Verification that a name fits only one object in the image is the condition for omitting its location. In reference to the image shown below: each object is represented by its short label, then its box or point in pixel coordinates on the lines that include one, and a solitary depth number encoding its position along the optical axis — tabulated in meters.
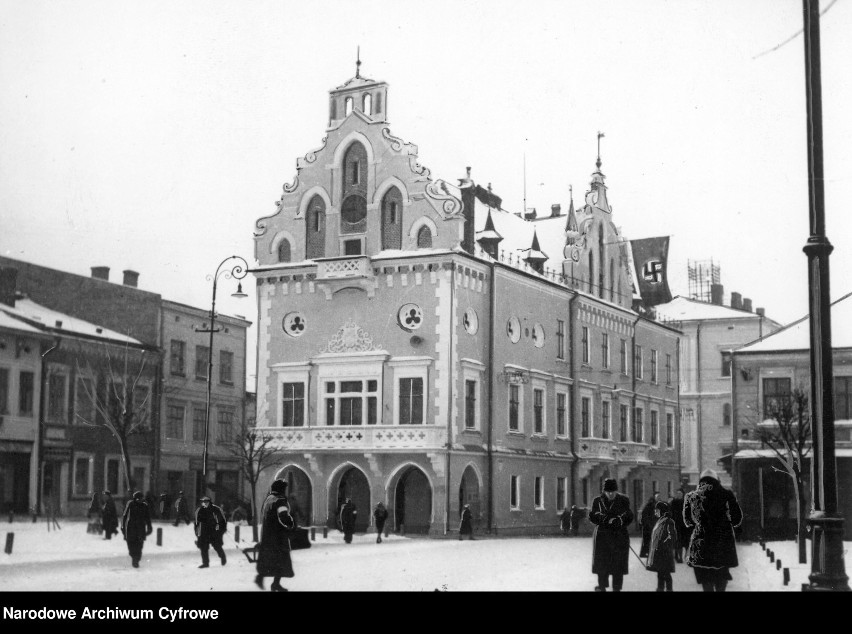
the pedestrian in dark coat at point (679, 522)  15.66
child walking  14.43
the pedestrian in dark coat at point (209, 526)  17.00
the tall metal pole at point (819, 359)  11.70
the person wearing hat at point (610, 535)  13.66
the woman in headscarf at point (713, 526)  12.53
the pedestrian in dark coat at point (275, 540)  13.45
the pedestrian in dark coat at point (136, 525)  16.81
